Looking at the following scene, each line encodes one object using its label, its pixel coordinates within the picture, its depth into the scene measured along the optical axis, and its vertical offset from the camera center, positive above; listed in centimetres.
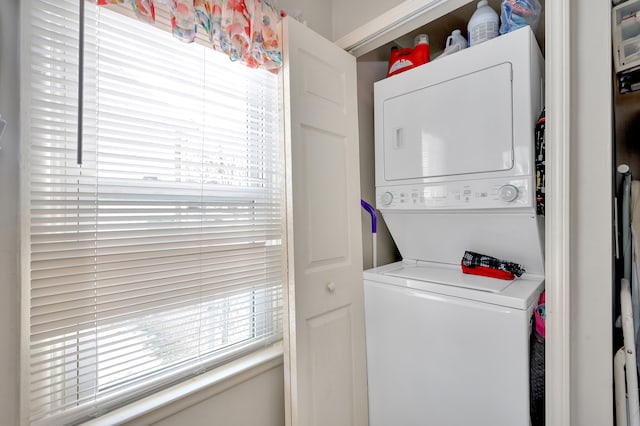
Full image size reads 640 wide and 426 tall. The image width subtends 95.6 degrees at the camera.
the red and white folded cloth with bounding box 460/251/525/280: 144 -27
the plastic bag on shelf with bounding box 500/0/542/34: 133 +93
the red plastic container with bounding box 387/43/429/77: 171 +94
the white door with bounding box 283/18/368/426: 141 -12
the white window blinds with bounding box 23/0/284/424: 95 +3
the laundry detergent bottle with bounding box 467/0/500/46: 143 +95
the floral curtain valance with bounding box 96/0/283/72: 111 +81
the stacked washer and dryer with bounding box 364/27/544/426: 123 -10
